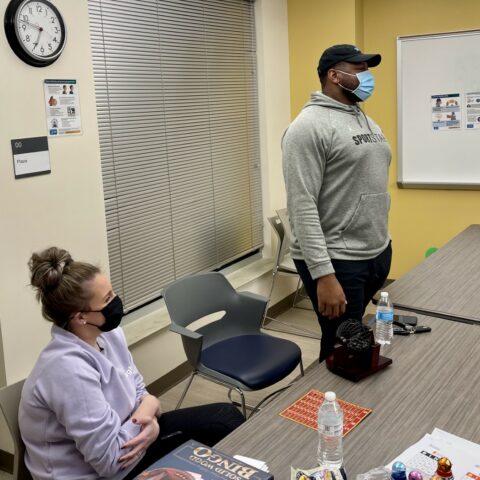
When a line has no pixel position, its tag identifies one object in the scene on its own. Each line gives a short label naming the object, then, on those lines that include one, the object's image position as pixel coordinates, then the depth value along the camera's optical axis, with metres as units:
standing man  2.19
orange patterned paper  1.56
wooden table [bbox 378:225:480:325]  2.32
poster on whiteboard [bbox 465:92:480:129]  4.15
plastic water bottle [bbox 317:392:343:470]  1.39
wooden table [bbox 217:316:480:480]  1.44
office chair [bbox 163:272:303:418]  2.48
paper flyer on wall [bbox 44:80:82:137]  2.56
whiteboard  4.16
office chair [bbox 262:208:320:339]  4.11
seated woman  1.55
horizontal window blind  3.08
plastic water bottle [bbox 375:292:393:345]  2.07
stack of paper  1.35
